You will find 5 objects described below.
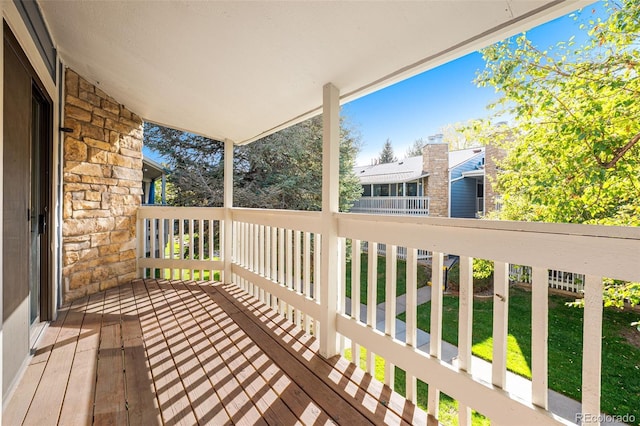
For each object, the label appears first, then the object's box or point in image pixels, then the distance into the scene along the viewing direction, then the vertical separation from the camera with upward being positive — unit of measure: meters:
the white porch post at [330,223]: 2.23 -0.09
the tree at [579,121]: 2.45 +0.85
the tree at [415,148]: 15.42 +3.63
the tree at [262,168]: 8.38 +1.33
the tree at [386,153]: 18.45 +3.87
